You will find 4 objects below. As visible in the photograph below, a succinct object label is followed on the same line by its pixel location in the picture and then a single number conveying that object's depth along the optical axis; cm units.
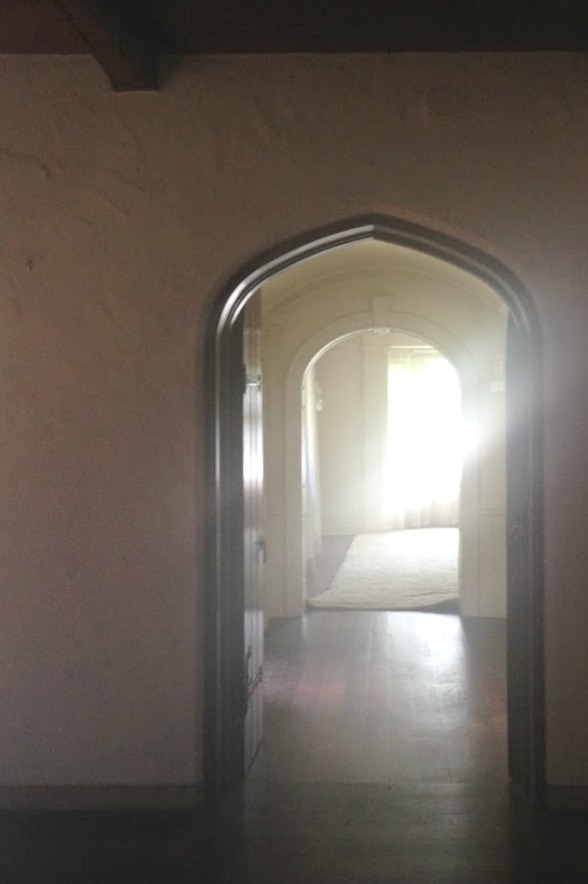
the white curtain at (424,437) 1645
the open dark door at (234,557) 408
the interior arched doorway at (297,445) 860
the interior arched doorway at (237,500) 403
